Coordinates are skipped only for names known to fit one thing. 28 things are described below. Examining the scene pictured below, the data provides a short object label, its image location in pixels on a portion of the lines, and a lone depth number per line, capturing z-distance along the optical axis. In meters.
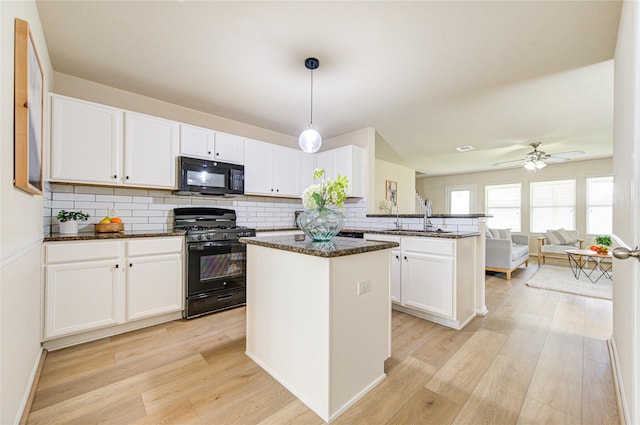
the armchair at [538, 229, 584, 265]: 5.94
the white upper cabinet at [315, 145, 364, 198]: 4.18
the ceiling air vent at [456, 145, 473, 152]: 5.50
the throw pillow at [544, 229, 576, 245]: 6.11
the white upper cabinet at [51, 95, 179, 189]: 2.43
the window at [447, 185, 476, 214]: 8.40
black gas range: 2.91
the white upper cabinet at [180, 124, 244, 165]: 3.17
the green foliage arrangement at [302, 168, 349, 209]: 1.82
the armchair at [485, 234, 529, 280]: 4.65
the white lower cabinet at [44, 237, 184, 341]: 2.21
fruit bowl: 2.65
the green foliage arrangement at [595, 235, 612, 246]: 4.66
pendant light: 2.70
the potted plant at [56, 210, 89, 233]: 2.43
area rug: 3.86
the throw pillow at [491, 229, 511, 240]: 5.49
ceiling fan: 5.07
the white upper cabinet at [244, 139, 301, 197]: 3.77
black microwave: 3.08
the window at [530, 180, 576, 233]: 6.71
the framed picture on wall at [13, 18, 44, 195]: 1.36
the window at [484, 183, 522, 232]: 7.58
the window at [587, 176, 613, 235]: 6.27
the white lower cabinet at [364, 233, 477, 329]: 2.67
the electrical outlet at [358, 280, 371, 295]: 1.68
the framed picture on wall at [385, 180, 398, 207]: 6.62
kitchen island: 1.52
